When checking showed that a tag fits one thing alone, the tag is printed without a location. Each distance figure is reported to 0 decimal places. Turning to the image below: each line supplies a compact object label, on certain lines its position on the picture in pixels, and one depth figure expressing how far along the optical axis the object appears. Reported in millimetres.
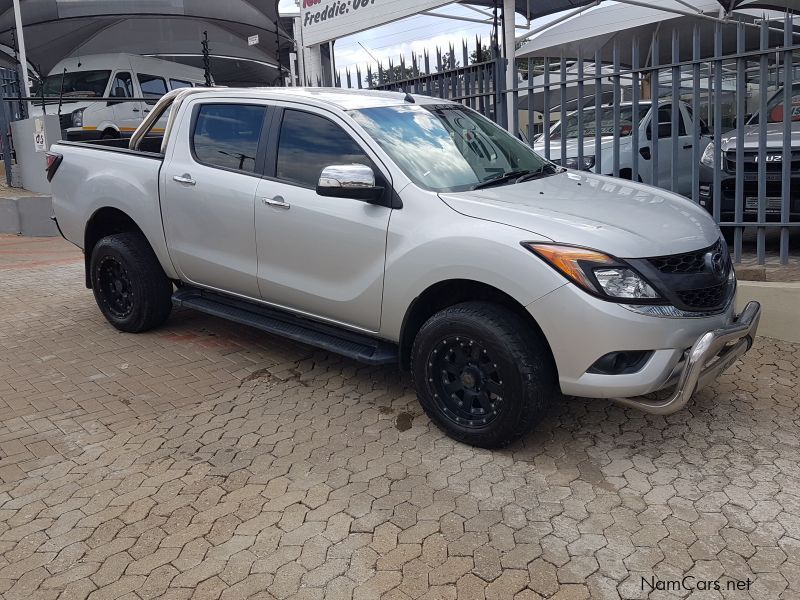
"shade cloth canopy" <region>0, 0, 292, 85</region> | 17609
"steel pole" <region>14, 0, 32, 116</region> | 13352
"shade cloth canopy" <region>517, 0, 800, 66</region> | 10176
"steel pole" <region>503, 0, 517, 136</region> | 7035
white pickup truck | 7801
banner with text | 8148
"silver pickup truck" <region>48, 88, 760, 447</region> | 3529
